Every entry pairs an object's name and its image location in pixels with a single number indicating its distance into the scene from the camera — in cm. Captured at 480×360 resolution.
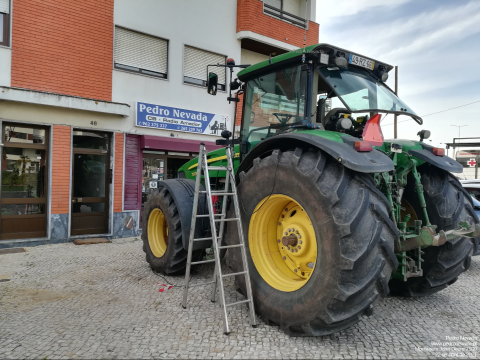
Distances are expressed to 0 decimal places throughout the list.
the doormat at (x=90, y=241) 787
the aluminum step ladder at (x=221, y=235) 337
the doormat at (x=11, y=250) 679
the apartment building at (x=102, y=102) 751
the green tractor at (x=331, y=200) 274
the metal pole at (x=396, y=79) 2091
